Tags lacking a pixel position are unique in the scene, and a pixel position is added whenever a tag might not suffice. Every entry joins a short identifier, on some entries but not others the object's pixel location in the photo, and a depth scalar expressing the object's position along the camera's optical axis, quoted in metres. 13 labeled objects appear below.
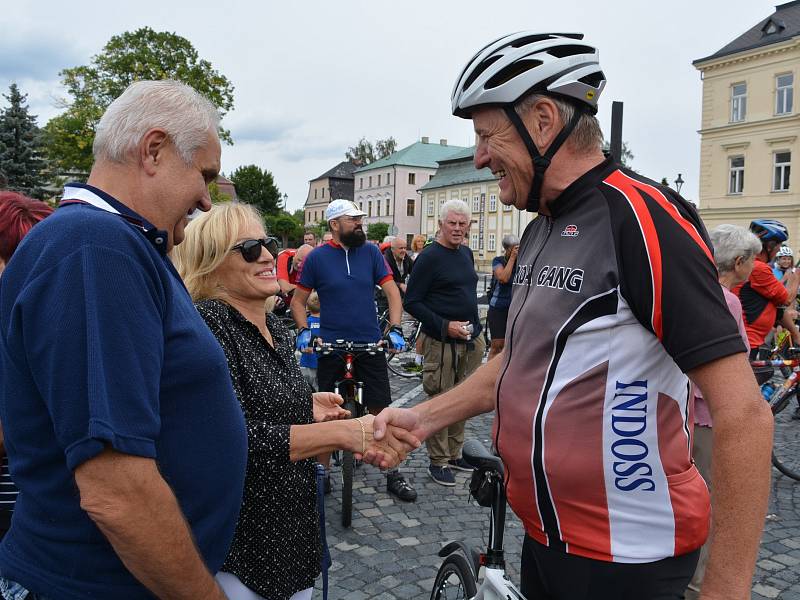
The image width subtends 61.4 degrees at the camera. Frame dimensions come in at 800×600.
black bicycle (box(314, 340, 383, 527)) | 5.71
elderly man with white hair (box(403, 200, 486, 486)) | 6.19
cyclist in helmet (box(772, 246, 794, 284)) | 11.68
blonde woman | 2.44
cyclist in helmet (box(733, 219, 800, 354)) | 6.25
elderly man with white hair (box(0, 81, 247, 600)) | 1.29
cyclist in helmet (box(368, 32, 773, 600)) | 1.47
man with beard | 5.84
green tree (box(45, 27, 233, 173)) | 35.38
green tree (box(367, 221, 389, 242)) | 79.62
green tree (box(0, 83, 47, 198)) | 41.25
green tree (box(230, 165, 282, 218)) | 100.12
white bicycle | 2.46
